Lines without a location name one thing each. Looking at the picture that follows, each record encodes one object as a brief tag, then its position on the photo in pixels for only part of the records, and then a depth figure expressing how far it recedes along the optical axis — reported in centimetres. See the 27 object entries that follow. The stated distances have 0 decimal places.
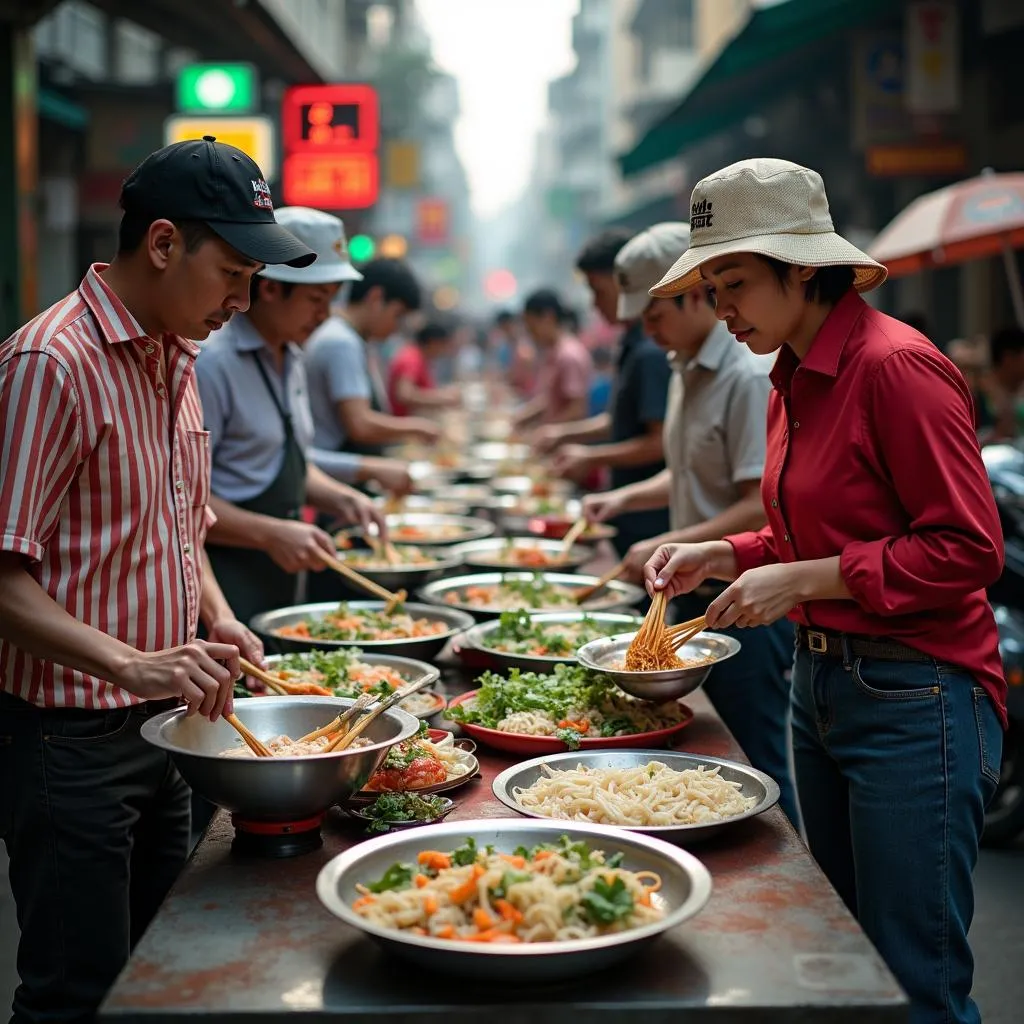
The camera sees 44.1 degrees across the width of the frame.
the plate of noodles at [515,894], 192
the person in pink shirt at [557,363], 1095
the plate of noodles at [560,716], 315
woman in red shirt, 267
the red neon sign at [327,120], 1556
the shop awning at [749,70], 1131
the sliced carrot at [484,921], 201
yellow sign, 1288
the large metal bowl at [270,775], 240
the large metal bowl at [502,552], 570
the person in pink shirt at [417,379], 1196
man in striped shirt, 262
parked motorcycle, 536
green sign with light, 1385
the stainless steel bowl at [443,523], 662
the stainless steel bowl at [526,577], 481
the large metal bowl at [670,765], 252
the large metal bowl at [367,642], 400
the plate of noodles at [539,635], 386
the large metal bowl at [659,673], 327
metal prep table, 193
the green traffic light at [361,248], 1923
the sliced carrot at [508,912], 202
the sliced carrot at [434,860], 224
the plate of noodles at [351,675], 337
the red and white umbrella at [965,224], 787
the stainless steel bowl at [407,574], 514
